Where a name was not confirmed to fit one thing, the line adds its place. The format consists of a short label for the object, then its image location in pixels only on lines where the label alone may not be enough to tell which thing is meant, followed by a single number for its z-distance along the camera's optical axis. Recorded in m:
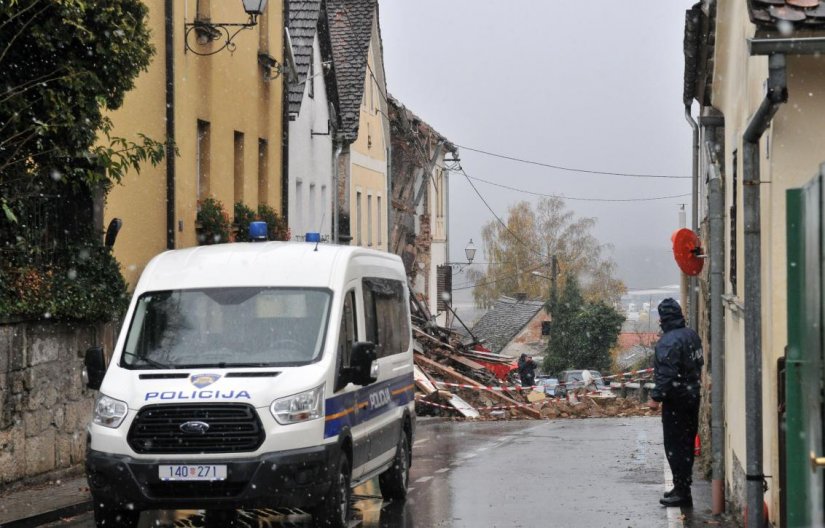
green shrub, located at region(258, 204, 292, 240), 25.23
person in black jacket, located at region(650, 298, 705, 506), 12.39
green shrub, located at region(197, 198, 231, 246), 22.50
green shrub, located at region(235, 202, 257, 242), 24.11
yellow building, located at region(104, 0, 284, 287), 19.66
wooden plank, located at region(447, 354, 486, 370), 36.96
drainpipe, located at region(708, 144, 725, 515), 11.95
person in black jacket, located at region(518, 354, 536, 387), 43.47
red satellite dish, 14.16
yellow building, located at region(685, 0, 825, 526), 8.38
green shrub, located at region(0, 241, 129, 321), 14.01
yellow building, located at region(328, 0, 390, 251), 37.72
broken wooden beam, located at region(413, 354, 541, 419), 33.06
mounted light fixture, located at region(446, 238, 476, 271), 54.41
